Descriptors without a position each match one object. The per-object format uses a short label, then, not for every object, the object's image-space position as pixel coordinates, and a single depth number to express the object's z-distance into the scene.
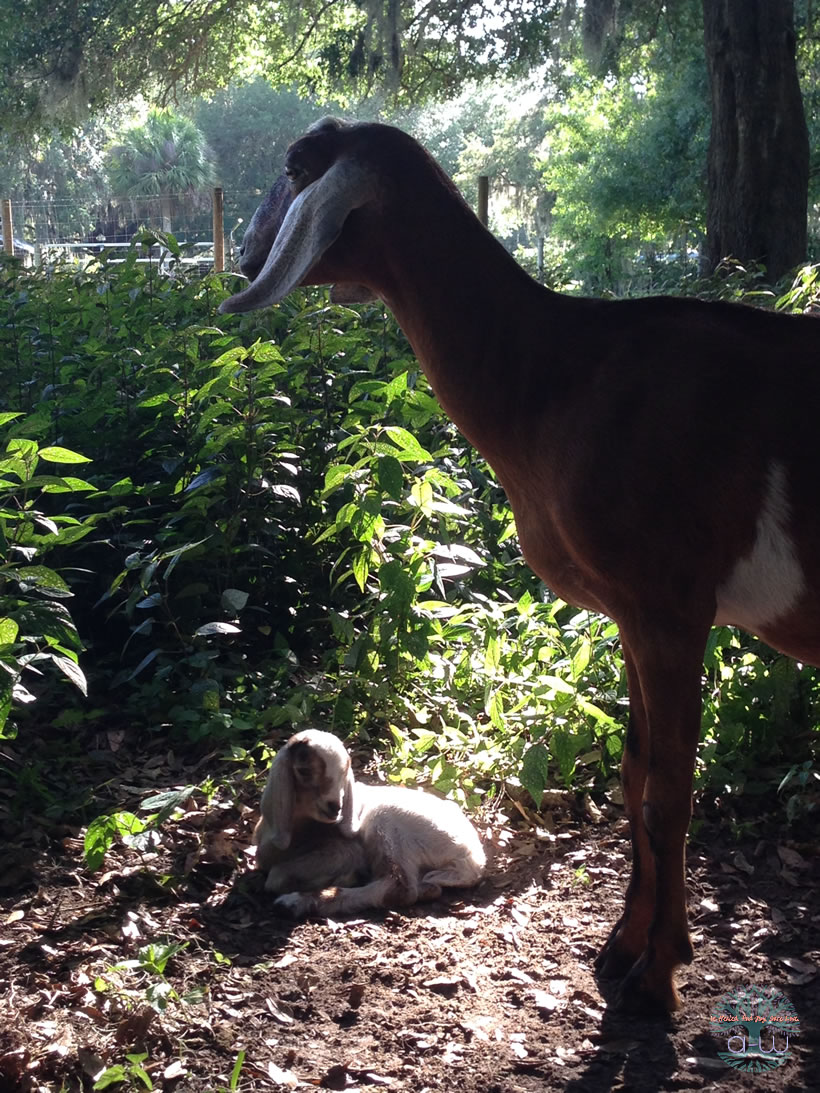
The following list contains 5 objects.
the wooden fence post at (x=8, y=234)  14.38
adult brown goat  2.99
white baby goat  3.88
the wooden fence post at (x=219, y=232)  12.59
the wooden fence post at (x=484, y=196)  11.61
